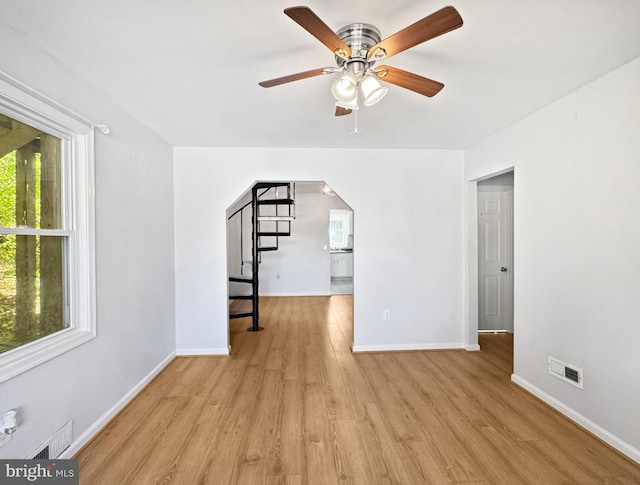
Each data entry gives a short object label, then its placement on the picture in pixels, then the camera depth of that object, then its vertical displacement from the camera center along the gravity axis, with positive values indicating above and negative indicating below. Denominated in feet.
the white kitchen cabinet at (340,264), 29.40 -2.41
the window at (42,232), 4.99 +0.20
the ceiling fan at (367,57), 3.84 +2.77
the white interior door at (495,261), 13.26 -0.99
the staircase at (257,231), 14.40 +0.47
